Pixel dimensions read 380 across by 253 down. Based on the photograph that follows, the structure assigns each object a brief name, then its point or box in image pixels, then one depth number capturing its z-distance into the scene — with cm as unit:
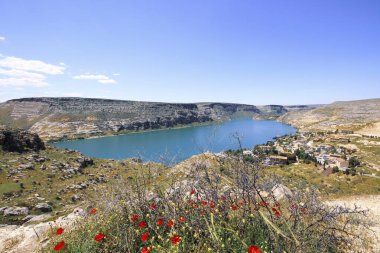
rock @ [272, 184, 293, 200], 987
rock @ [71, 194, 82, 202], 2964
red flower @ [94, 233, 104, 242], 366
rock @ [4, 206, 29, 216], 2150
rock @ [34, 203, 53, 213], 2478
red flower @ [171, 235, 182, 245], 333
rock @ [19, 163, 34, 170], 4050
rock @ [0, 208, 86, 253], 557
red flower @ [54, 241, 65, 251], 335
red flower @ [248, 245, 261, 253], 274
